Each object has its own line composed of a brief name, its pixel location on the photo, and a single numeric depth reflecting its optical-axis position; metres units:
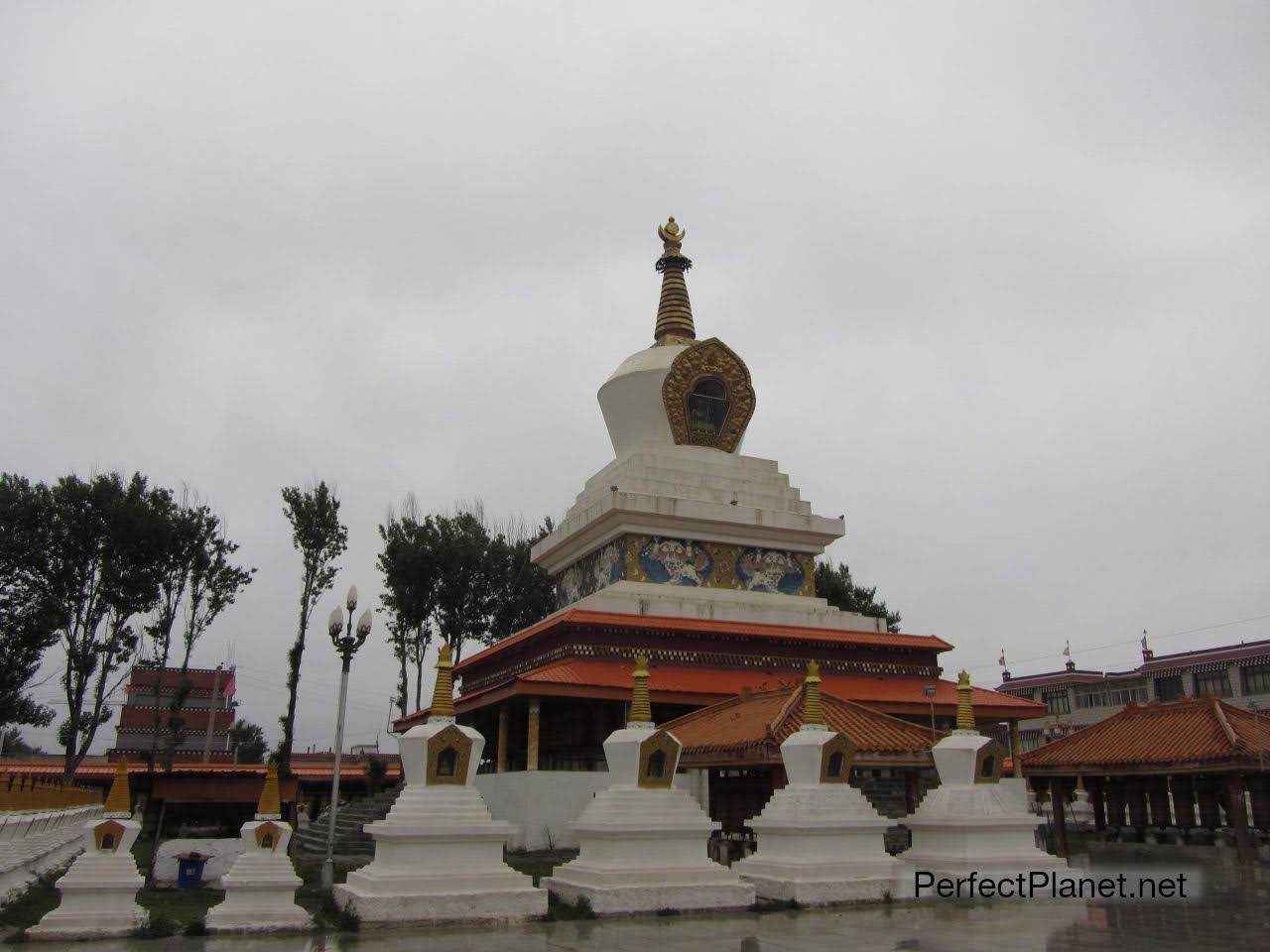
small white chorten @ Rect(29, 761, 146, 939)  10.23
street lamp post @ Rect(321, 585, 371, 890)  14.05
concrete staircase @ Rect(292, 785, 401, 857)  19.47
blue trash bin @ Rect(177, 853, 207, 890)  15.16
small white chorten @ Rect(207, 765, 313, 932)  10.77
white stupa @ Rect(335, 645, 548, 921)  10.93
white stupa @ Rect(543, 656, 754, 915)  11.88
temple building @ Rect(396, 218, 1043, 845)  20.53
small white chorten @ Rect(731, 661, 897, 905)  12.47
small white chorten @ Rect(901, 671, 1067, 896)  13.45
